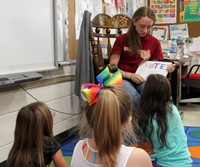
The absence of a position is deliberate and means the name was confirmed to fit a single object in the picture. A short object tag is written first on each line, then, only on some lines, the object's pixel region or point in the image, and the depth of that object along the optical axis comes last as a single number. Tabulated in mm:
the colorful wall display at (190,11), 4234
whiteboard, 1823
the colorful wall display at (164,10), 4410
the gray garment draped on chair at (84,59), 2396
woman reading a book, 2361
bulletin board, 4266
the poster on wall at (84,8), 2648
